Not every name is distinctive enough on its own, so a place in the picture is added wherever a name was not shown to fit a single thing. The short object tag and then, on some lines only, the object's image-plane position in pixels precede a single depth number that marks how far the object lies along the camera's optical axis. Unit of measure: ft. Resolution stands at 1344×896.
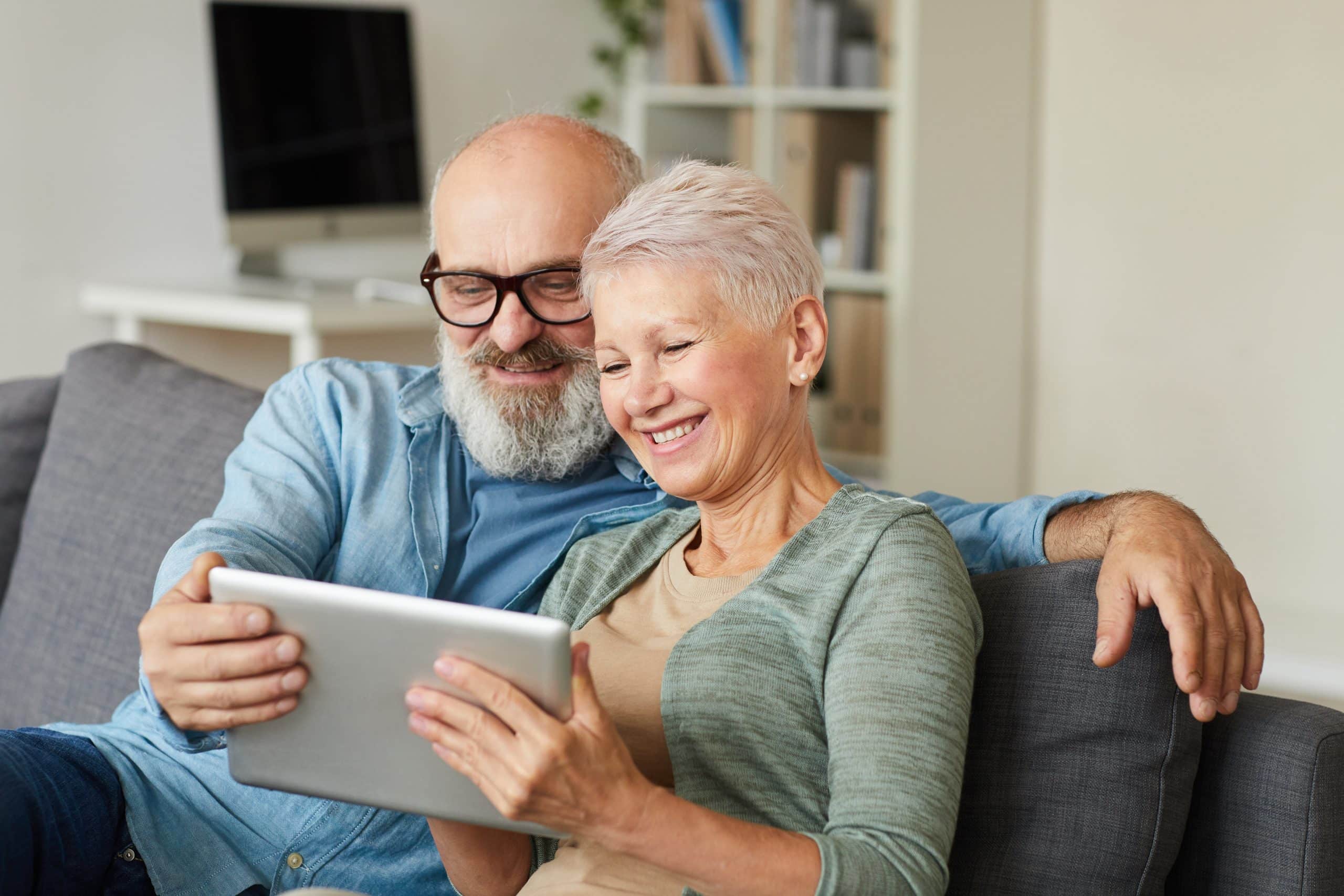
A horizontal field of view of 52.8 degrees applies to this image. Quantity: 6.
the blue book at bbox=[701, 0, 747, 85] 12.11
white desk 10.06
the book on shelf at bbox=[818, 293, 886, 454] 11.17
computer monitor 11.35
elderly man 4.19
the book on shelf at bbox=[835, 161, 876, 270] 11.34
